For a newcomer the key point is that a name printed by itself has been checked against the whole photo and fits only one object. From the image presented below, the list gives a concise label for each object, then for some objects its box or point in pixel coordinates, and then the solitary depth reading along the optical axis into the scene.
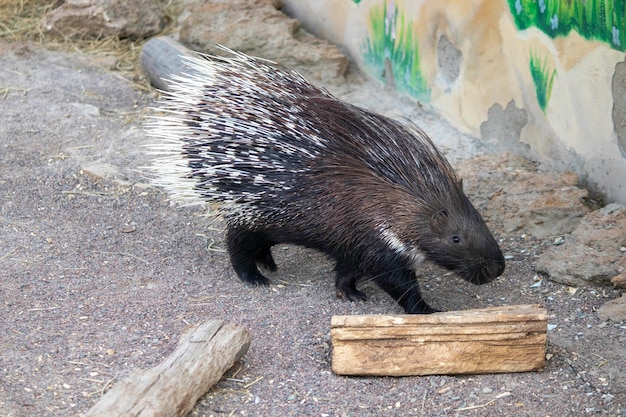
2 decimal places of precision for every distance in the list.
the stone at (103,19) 7.15
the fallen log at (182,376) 2.62
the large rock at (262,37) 6.33
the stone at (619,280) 3.79
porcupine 3.56
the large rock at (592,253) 3.87
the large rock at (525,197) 4.31
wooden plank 3.10
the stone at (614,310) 3.61
